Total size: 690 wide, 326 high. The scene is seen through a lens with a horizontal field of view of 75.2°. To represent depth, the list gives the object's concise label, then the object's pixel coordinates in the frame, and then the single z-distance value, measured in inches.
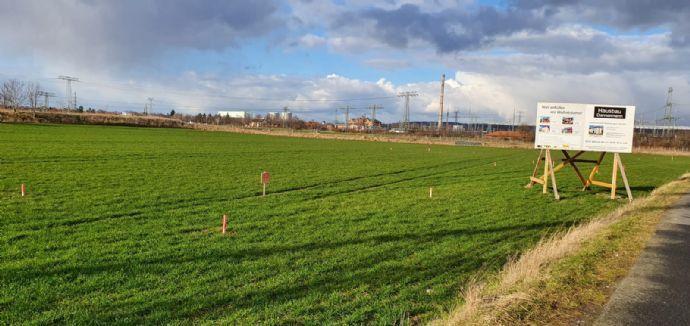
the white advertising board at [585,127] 653.9
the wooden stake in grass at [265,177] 559.8
